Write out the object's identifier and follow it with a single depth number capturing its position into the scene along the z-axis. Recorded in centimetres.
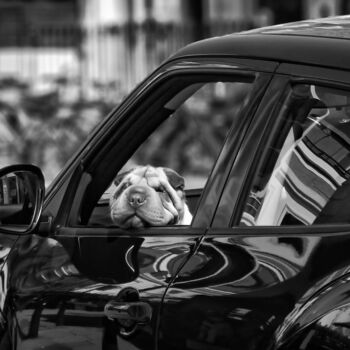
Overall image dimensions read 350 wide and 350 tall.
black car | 600
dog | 730
